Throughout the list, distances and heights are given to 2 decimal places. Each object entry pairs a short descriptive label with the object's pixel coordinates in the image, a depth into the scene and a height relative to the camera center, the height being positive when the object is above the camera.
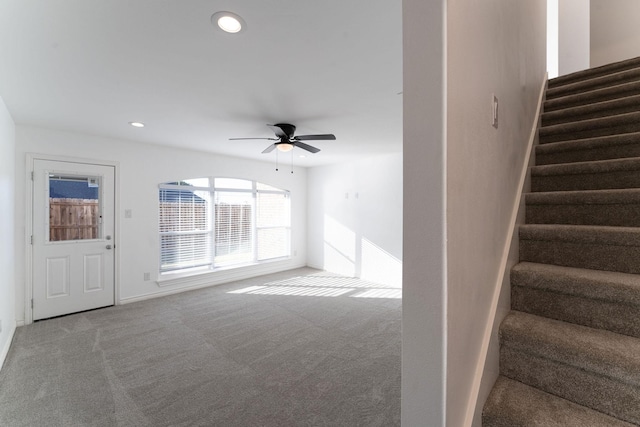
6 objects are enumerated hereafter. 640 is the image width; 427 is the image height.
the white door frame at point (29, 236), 3.46 -0.25
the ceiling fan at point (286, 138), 3.41 +0.96
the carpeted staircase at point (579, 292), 0.95 -0.33
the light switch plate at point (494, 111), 1.13 +0.43
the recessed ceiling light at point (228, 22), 1.55 +1.11
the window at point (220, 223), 4.85 -0.16
